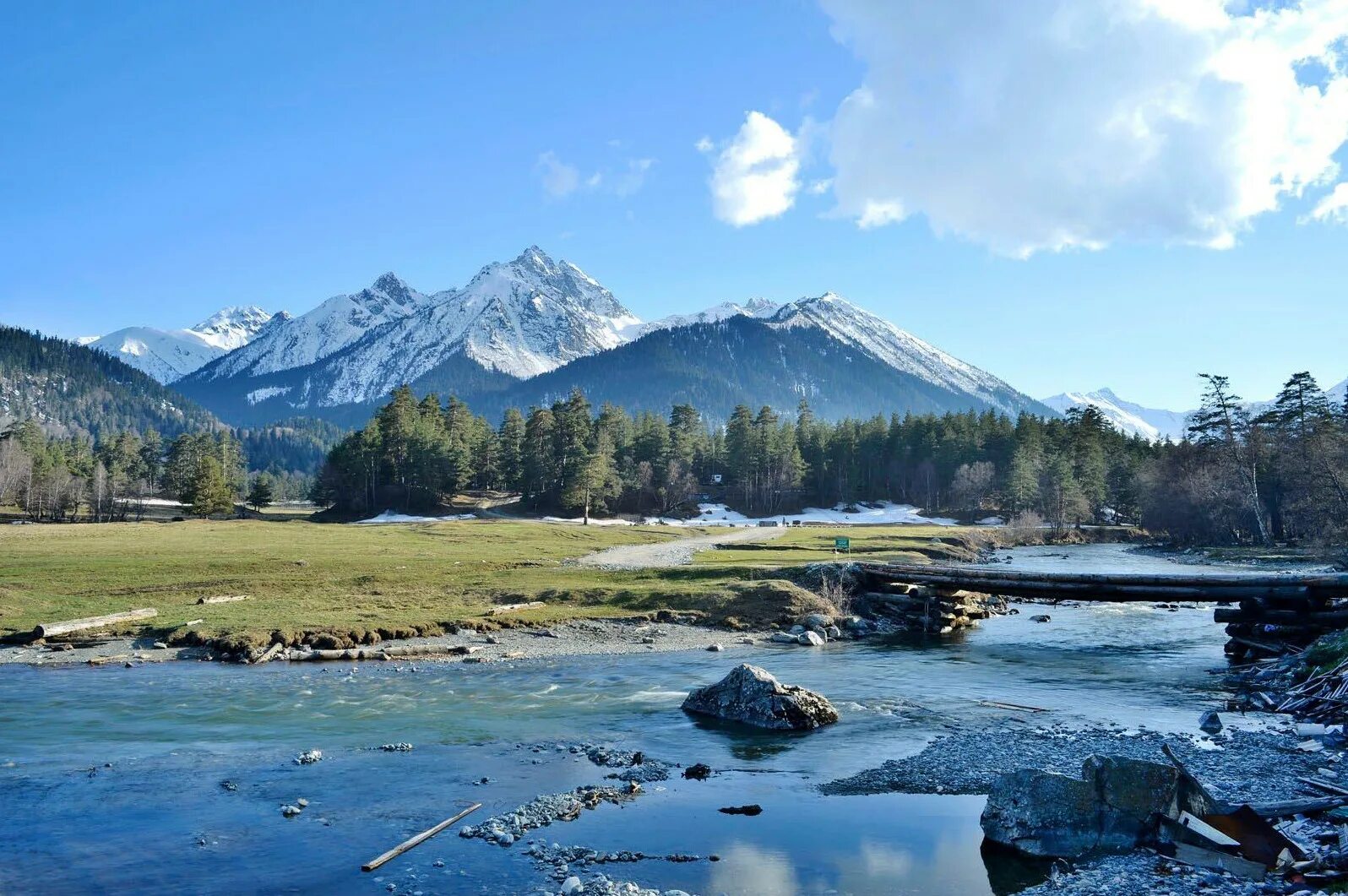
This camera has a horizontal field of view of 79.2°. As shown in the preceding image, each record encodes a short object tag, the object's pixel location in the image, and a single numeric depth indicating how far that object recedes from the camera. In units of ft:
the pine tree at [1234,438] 321.75
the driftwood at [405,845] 47.47
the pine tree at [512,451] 494.59
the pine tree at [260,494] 505.25
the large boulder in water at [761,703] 80.59
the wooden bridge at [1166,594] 119.34
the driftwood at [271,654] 111.14
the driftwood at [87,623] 120.06
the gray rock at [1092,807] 48.75
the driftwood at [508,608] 145.67
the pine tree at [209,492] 435.53
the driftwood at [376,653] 113.39
